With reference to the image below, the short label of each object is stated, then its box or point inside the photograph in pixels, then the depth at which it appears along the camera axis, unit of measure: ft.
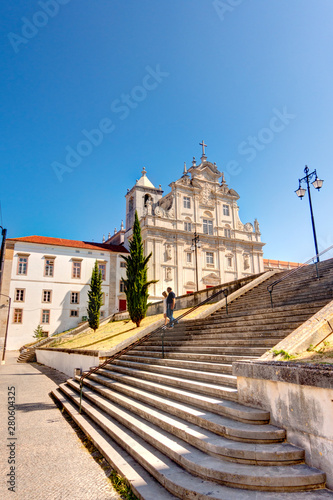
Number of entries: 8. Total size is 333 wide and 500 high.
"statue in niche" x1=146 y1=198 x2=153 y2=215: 119.72
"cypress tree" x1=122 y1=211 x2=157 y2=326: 67.56
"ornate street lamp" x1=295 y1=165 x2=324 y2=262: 46.93
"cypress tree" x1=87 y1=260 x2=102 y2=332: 97.09
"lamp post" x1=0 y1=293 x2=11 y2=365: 104.66
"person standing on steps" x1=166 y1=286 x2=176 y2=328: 41.68
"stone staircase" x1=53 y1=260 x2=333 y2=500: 11.05
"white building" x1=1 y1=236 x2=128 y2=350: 113.09
